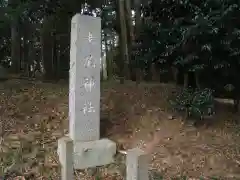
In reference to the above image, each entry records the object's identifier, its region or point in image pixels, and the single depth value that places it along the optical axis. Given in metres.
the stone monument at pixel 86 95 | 3.78
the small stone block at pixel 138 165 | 1.66
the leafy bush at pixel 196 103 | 4.52
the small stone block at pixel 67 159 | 1.98
